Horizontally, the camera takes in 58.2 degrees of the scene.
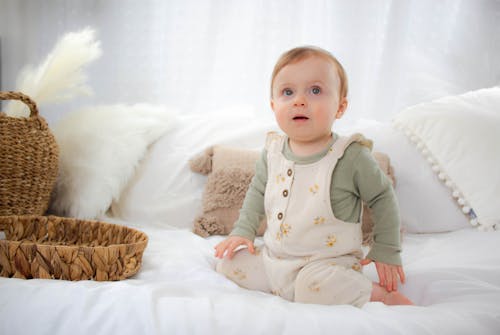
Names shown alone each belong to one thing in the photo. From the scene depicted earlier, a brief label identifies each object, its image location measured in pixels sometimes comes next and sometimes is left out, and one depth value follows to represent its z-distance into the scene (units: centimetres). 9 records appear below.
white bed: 63
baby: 88
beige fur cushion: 128
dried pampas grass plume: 147
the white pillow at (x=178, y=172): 140
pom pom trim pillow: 124
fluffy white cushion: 137
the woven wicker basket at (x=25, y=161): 128
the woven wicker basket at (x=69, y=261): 85
